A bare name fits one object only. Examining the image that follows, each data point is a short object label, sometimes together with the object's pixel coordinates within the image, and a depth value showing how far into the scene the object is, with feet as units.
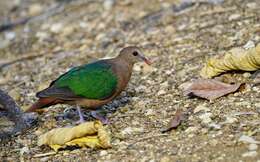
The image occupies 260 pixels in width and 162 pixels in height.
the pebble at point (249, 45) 44.96
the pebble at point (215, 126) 35.09
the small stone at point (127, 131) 37.04
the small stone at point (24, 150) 36.83
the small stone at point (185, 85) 41.95
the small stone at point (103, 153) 34.71
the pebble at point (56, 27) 64.80
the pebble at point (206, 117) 36.25
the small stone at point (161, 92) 42.21
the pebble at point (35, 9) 74.35
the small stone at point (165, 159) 32.78
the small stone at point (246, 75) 41.50
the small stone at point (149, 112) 39.14
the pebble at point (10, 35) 66.64
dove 38.29
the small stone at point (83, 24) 63.69
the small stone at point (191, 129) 35.40
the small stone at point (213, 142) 33.37
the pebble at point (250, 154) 31.68
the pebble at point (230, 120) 35.52
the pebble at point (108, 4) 65.70
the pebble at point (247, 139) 32.78
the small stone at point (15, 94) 46.71
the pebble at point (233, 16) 51.75
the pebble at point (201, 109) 37.87
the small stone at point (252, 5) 52.75
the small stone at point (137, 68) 48.45
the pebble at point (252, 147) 32.19
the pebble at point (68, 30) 63.41
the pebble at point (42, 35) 64.16
